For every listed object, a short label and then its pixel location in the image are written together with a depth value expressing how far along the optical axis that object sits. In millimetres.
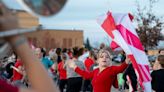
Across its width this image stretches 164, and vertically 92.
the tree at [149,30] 37625
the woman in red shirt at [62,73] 14067
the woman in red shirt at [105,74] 7164
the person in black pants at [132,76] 12180
